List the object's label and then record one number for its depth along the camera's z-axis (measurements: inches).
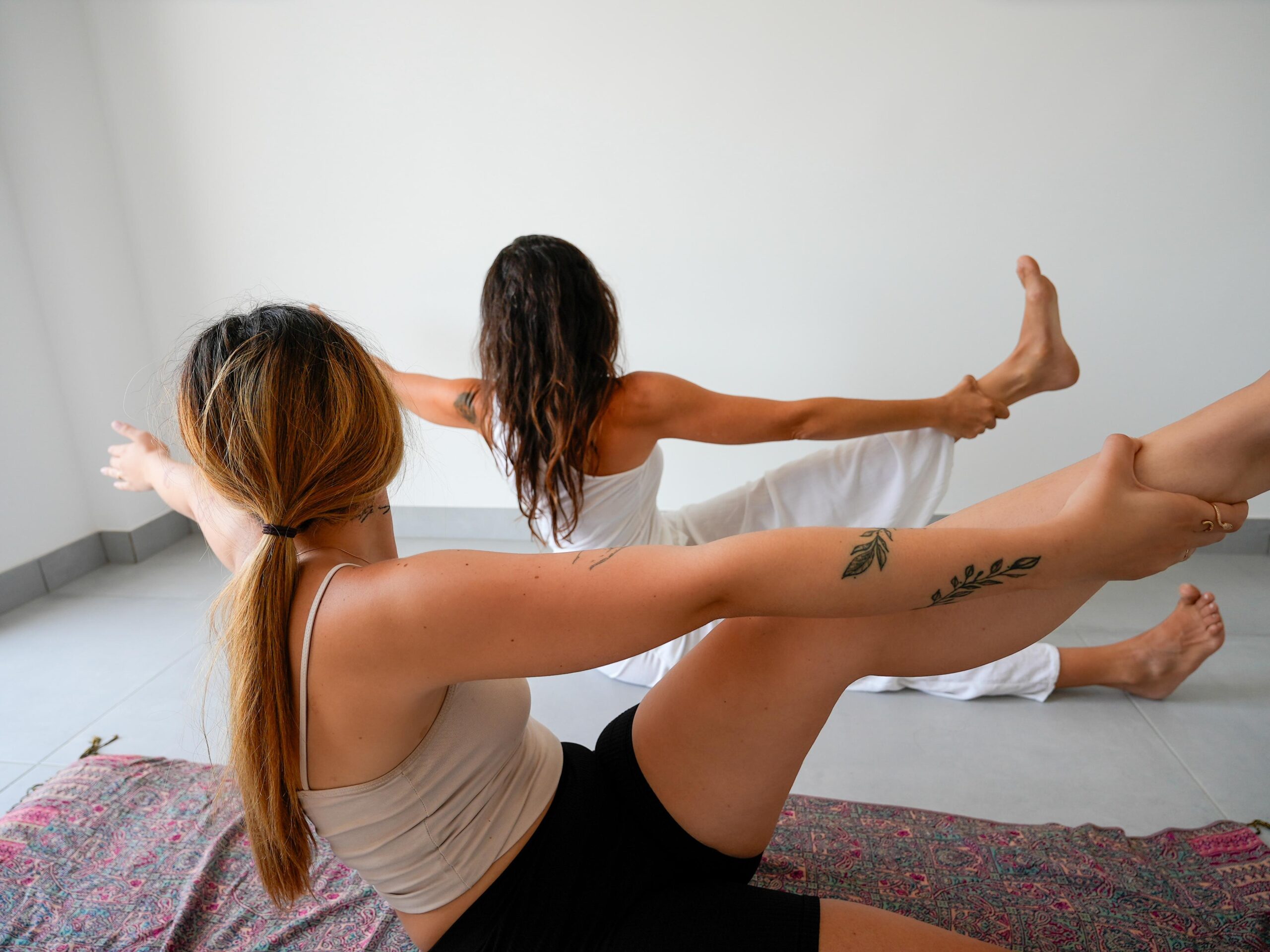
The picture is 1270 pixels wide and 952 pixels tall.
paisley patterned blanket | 48.3
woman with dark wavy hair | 67.6
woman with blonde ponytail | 31.1
